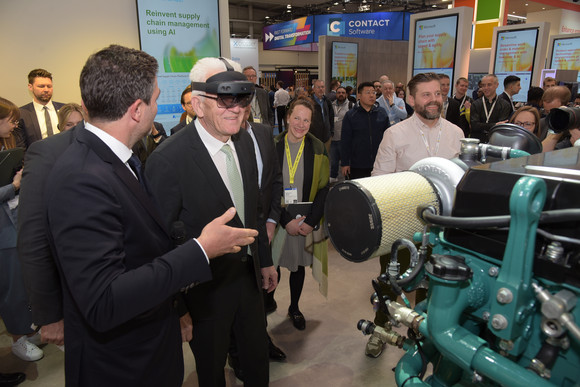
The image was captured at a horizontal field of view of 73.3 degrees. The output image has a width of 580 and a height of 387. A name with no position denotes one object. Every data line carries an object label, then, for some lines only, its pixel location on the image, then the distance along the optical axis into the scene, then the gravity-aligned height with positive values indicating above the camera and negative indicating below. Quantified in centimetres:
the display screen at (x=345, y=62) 1059 +84
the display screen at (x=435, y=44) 671 +85
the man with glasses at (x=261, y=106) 549 -18
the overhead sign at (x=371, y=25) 1495 +262
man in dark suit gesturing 97 -40
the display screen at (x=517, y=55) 820 +81
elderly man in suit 158 -42
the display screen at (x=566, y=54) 965 +97
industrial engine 71 -34
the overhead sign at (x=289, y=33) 1738 +278
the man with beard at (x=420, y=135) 232 -25
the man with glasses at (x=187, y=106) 341 -11
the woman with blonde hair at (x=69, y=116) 261 -15
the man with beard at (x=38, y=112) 351 -17
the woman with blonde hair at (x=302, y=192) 266 -67
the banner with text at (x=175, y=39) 438 +62
